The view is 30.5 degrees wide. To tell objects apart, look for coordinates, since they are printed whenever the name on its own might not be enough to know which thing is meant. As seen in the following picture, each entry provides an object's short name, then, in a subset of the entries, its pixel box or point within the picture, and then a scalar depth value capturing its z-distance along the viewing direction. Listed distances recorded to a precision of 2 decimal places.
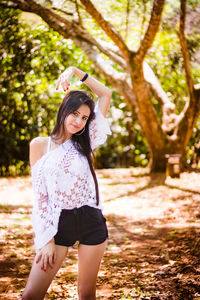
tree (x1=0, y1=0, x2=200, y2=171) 8.49
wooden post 9.22
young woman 2.00
